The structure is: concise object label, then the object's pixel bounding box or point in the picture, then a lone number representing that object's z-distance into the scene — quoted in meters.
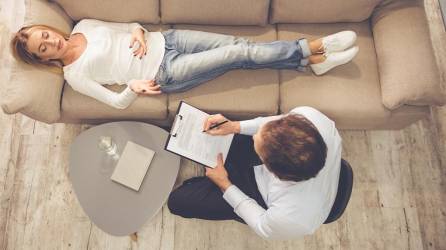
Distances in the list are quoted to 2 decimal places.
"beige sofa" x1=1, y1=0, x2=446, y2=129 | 1.99
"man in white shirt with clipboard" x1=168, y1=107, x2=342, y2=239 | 1.26
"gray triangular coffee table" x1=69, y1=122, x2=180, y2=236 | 1.93
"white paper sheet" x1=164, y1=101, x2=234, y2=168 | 1.94
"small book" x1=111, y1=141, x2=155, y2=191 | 1.93
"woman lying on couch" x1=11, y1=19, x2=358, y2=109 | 2.03
